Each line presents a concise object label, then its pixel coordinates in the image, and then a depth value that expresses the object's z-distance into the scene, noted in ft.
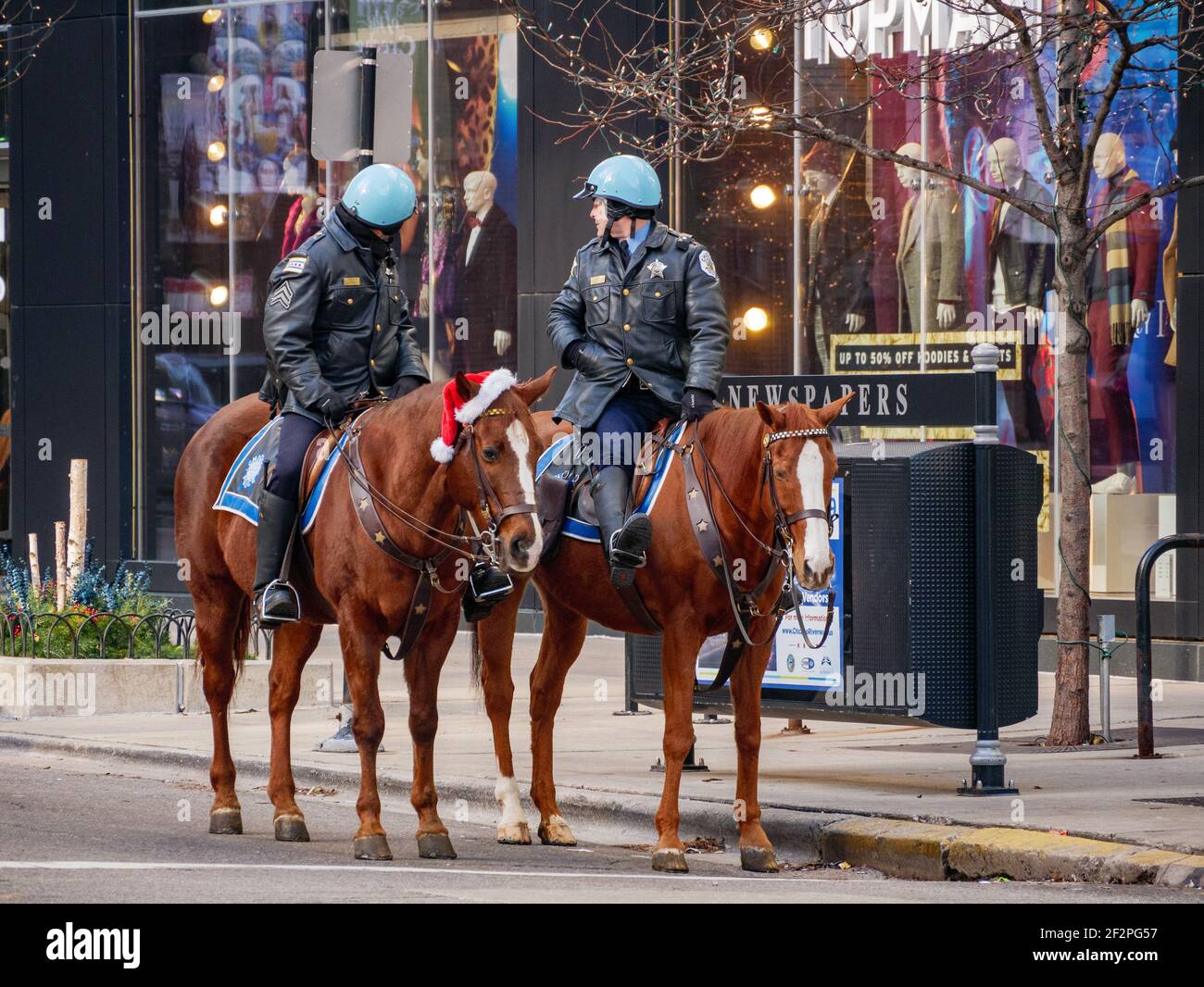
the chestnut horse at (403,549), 27.99
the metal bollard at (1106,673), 42.26
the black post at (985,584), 34.09
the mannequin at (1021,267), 58.80
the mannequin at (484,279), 69.72
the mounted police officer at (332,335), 31.14
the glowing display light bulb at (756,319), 64.85
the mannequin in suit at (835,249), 62.64
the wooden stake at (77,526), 53.83
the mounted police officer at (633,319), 31.94
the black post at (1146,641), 38.58
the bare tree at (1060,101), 40.37
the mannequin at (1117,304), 56.39
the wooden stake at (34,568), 55.62
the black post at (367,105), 43.75
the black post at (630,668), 39.86
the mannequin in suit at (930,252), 60.59
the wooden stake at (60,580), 53.78
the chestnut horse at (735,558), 28.76
